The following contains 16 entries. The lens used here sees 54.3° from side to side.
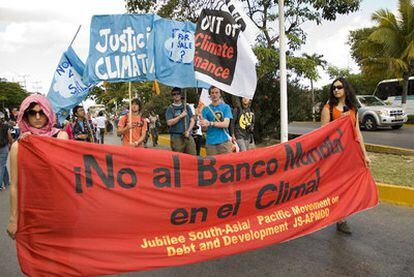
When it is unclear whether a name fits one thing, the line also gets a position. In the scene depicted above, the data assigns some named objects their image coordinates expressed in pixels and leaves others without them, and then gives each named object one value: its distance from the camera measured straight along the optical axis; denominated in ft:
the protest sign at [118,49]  18.89
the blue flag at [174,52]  20.06
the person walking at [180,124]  22.80
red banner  9.46
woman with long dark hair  15.72
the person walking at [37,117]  10.26
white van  82.58
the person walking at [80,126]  29.22
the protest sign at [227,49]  15.89
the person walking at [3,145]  27.73
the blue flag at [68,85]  21.61
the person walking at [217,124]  19.51
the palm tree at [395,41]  72.49
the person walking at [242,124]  23.90
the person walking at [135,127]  21.80
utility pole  19.81
